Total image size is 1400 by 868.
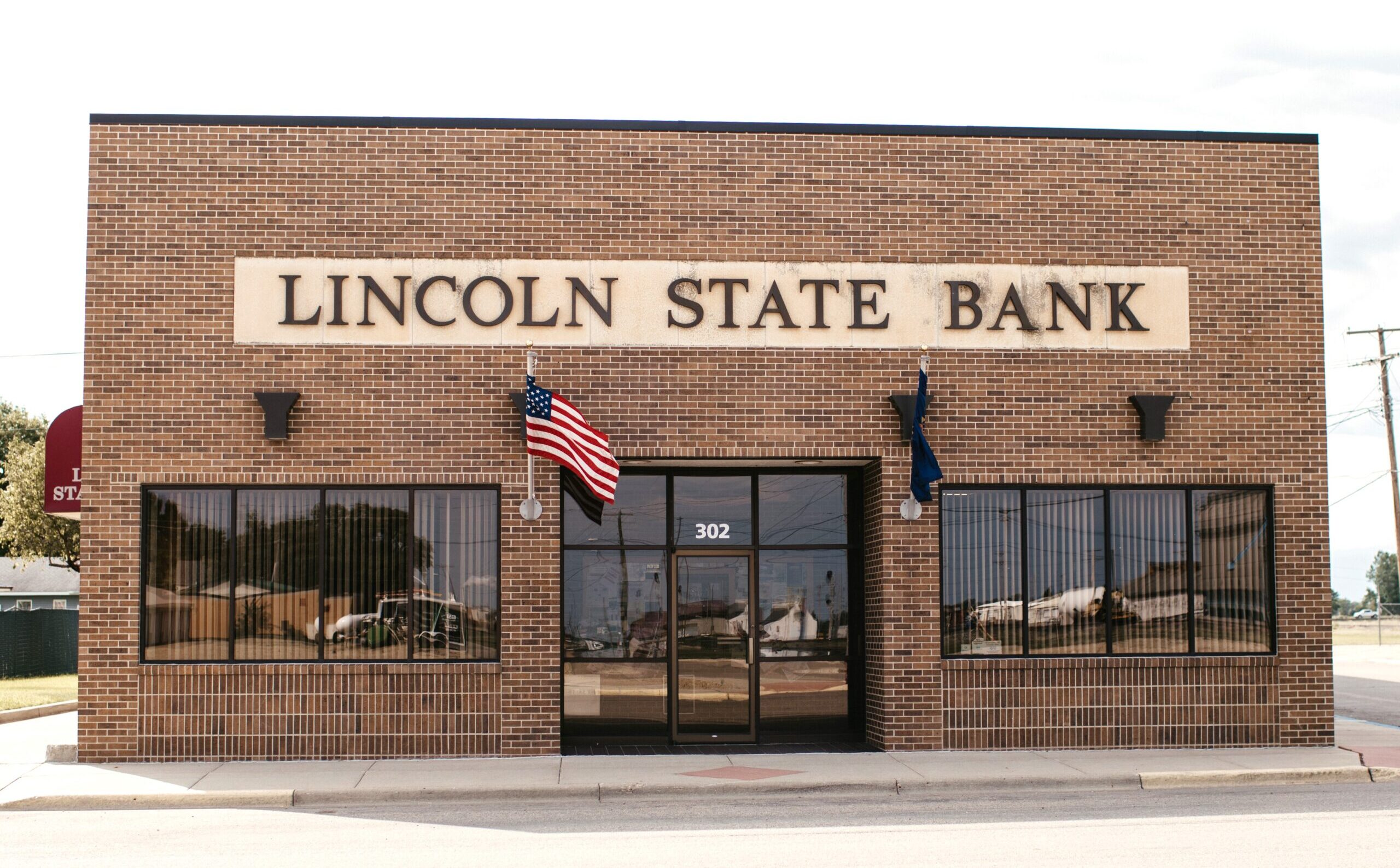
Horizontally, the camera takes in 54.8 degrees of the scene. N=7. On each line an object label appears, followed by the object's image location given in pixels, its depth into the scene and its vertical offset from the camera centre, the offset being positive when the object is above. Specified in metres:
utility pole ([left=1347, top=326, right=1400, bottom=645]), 45.34 +4.65
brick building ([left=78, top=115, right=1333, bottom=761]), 14.70 +1.00
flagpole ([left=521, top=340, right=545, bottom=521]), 14.50 +0.20
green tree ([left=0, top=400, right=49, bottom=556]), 59.63 +4.49
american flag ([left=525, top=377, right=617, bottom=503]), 14.12 +0.92
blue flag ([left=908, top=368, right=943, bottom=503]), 14.32 +0.61
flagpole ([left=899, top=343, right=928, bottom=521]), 15.09 +0.15
